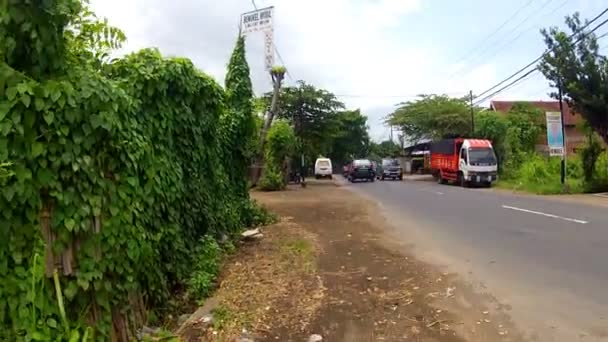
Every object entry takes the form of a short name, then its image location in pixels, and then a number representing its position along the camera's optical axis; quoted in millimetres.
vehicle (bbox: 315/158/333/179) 47875
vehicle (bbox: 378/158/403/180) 45031
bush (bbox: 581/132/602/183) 22984
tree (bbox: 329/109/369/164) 65850
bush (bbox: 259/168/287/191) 27516
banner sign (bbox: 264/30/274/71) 16766
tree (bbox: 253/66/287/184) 18188
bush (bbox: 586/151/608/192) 22594
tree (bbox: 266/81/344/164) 36969
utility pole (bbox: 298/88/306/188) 36425
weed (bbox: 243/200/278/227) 12627
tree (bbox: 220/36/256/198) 12384
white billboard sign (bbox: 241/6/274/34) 16500
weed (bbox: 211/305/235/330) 5058
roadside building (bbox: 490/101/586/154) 43419
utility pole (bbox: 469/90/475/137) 40375
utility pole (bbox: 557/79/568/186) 23372
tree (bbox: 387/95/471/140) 42594
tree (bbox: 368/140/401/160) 80938
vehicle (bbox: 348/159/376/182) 41594
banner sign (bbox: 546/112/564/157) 23797
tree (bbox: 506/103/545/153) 38312
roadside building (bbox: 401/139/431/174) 54144
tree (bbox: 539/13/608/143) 21812
